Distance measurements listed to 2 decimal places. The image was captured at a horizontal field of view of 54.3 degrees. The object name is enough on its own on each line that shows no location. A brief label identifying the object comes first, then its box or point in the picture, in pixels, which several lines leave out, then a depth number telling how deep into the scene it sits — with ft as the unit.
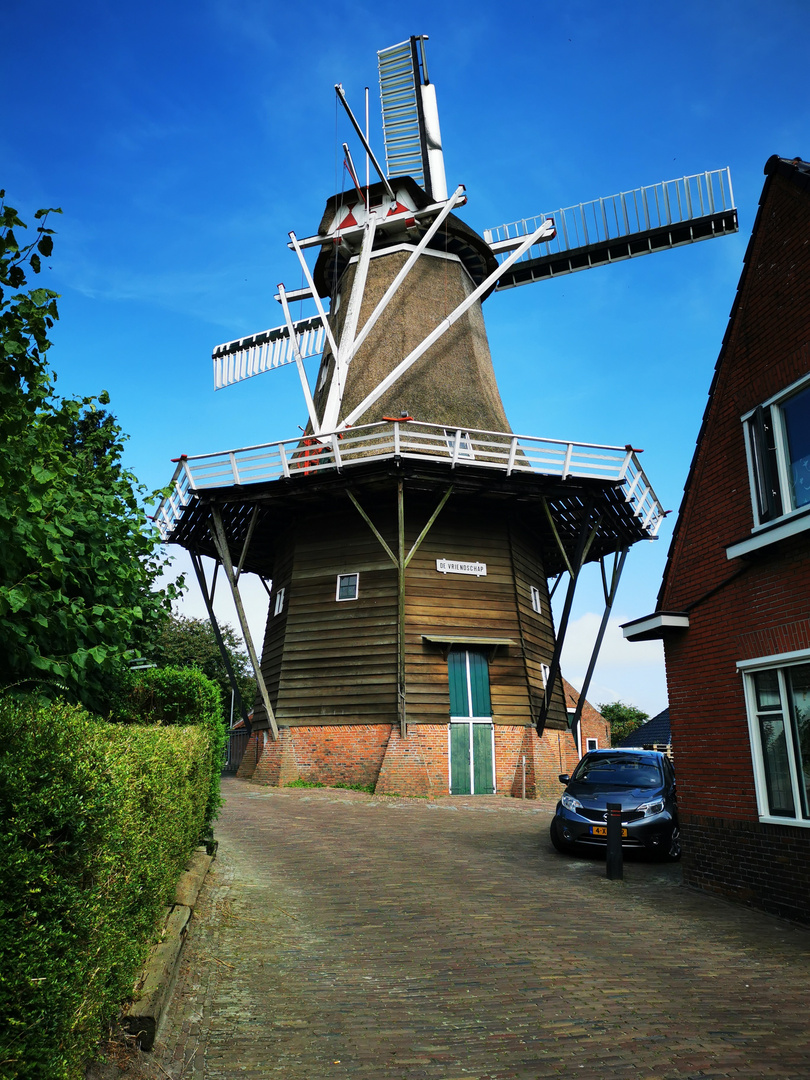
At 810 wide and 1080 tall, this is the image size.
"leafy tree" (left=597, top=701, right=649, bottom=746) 209.97
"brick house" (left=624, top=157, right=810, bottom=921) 27.22
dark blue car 38.22
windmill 63.52
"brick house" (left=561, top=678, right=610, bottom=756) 138.21
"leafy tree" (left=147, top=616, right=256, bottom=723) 139.74
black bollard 34.12
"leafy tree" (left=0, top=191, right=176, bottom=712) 15.44
